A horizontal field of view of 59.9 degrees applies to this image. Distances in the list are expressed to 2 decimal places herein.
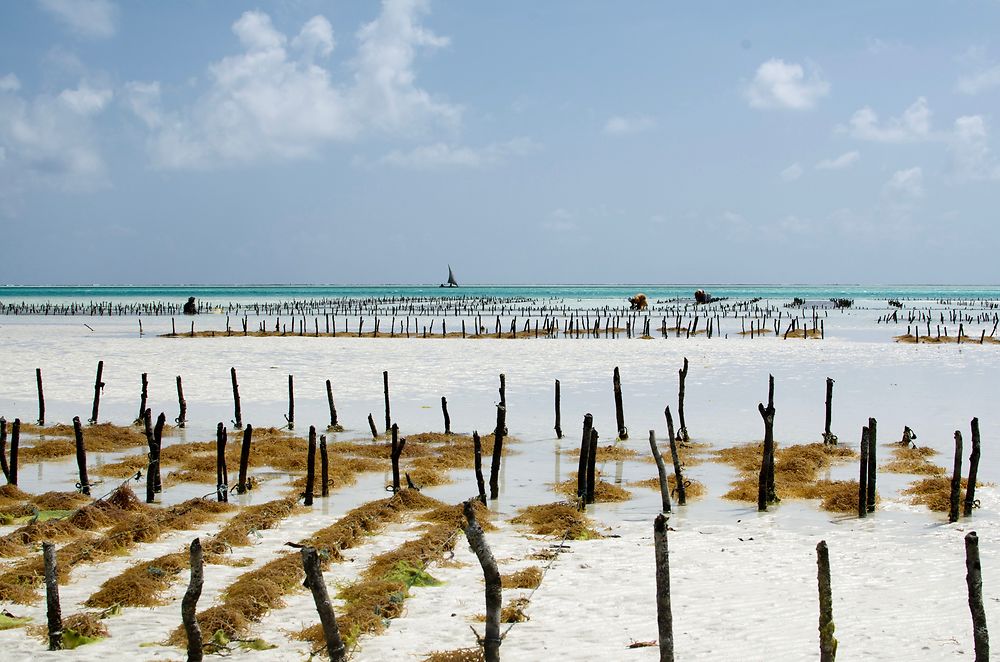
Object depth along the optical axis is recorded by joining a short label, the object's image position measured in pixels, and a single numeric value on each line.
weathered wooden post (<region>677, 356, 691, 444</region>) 16.28
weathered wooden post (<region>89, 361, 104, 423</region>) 18.19
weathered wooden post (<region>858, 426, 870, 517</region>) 10.82
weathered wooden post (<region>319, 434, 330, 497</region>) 11.88
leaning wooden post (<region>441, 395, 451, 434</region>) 16.61
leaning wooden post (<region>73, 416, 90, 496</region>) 12.23
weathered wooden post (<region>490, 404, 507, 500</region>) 12.07
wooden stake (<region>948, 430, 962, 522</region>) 10.26
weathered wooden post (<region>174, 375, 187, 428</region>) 17.89
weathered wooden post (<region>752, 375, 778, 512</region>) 11.27
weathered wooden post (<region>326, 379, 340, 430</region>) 17.44
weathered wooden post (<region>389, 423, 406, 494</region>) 12.08
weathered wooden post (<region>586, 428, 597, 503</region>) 11.76
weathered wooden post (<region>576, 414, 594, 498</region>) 11.59
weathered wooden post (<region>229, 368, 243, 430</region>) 17.92
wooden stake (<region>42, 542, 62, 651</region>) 6.65
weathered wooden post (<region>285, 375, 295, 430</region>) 17.72
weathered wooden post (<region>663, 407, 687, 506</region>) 11.60
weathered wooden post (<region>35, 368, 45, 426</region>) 18.18
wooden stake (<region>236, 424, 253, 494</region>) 12.41
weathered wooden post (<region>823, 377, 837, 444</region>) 15.58
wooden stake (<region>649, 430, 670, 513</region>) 10.98
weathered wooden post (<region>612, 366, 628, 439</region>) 16.61
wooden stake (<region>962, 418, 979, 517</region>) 10.62
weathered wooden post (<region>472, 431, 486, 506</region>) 11.45
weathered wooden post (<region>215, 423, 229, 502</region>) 11.88
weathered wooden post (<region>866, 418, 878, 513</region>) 11.12
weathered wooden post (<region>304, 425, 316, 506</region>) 11.72
